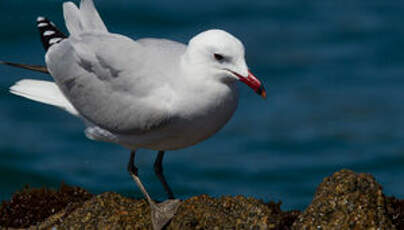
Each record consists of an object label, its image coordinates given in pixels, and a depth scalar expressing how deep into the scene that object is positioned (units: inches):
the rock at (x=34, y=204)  549.0
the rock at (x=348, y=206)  448.1
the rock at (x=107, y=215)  471.3
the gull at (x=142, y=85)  473.1
